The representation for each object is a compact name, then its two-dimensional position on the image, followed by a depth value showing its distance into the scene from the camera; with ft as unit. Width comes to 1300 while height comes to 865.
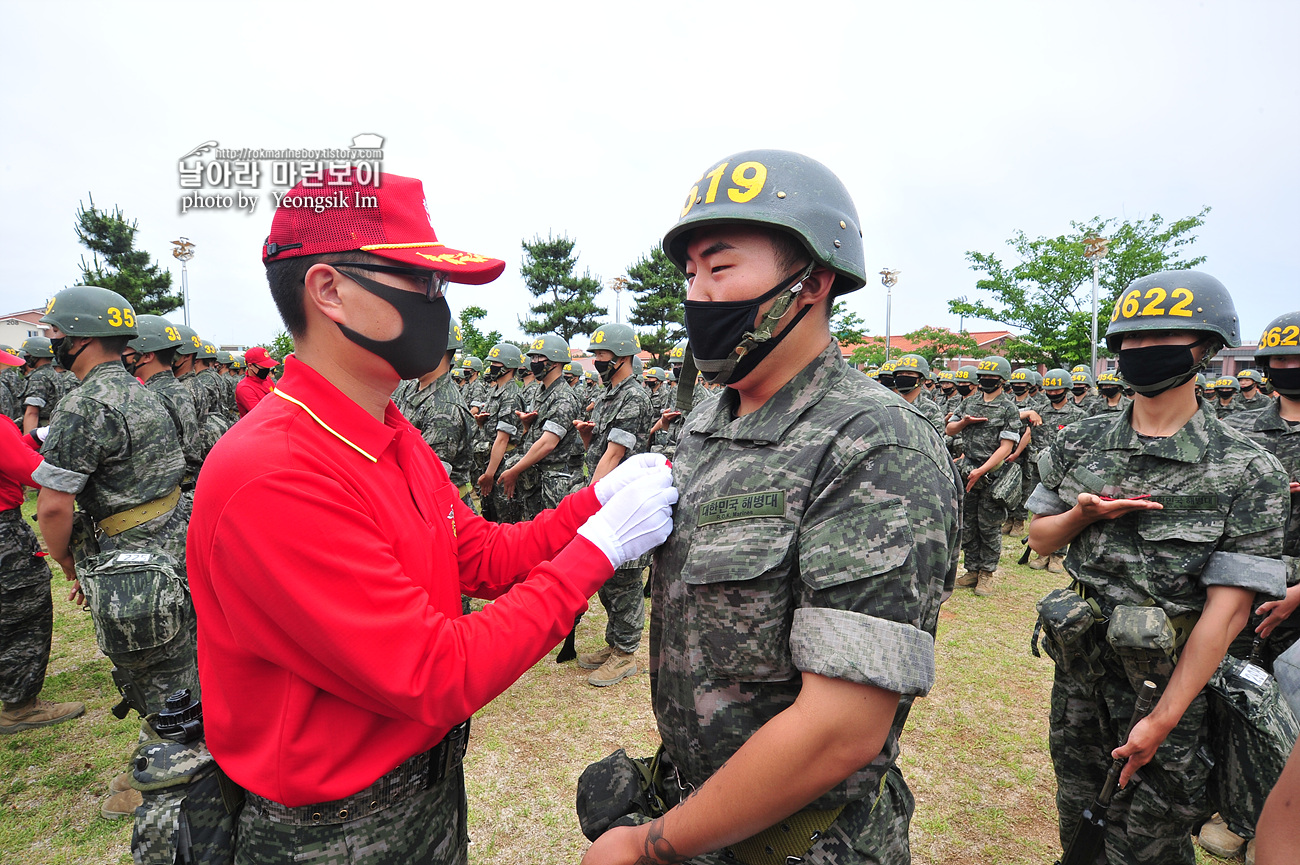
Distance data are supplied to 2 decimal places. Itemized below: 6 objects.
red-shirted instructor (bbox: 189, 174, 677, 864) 4.65
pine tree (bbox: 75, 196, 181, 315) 96.53
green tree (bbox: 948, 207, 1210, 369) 90.84
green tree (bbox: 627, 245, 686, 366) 127.34
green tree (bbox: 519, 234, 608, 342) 138.51
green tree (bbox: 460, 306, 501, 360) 135.95
